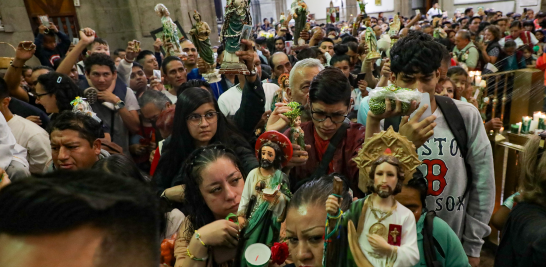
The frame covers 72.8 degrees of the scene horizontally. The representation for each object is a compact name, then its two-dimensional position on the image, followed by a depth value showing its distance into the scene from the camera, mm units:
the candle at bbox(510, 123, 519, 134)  4813
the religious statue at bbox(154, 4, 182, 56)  5023
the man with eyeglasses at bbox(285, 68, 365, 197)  2121
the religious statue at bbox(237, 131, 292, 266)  1551
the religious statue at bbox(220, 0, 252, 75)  3016
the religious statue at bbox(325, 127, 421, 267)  1174
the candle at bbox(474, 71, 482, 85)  4537
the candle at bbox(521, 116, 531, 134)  4766
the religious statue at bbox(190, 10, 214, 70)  3936
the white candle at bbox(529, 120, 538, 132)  4691
